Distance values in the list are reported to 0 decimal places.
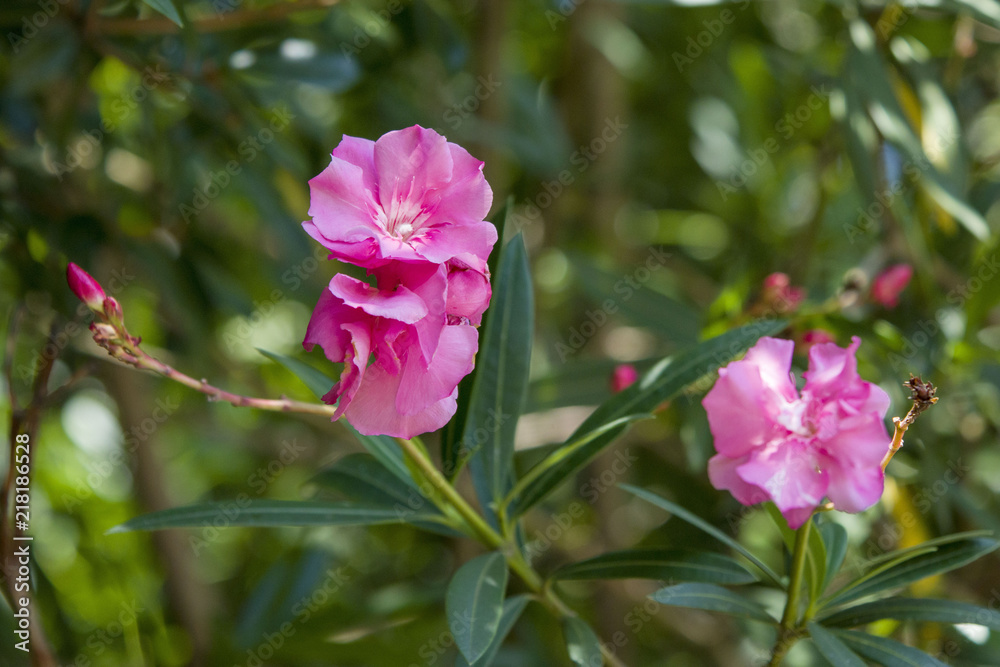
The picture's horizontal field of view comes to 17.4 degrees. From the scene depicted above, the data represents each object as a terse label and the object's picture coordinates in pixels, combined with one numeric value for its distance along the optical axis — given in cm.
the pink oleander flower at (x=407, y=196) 89
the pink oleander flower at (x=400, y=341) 88
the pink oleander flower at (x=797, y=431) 90
